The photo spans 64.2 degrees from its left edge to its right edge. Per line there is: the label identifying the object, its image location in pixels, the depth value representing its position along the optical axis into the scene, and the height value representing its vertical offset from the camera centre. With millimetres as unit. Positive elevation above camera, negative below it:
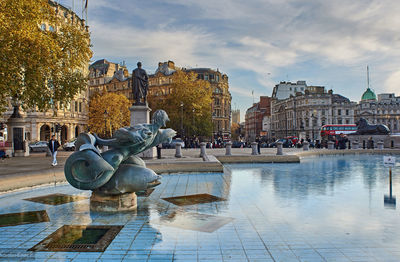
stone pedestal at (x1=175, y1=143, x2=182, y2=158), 21688 -1023
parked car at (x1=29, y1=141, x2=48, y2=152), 35112 -1062
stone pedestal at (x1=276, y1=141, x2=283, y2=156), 22547 -1046
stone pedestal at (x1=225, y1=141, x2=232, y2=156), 23150 -1023
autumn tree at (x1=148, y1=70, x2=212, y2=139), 51281 +4858
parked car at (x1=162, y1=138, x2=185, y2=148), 38925 -1178
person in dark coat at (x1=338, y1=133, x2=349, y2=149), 31922 -857
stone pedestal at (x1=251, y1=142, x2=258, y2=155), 23848 -1090
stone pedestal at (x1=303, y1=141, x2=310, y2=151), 28906 -1092
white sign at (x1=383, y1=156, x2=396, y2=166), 8824 -782
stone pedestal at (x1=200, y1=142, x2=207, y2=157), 22345 -968
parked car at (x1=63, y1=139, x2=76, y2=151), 35125 -1092
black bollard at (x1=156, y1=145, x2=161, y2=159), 18688 -925
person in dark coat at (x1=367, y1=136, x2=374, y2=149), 34347 -1180
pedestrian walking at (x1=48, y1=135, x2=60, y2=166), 15789 -414
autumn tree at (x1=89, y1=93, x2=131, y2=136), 53906 +4127
